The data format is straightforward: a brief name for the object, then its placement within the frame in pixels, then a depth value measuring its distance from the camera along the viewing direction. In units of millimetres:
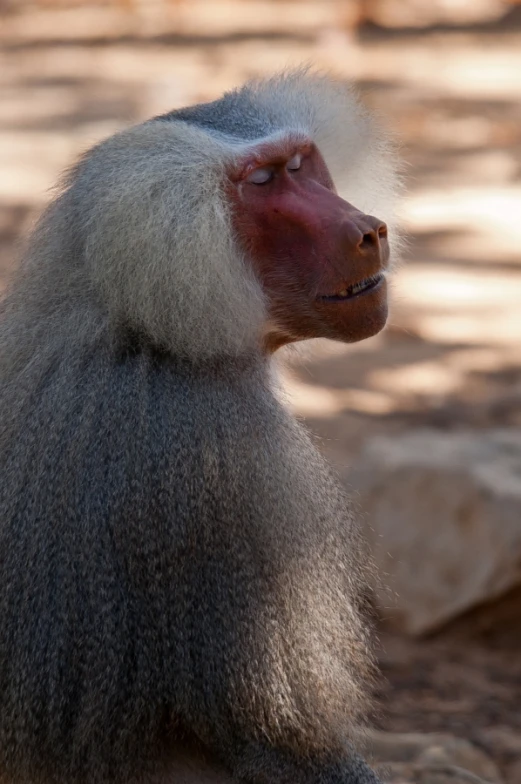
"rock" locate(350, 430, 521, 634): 7922
